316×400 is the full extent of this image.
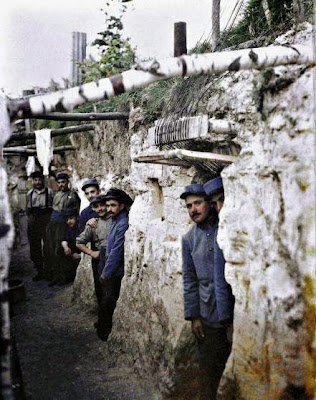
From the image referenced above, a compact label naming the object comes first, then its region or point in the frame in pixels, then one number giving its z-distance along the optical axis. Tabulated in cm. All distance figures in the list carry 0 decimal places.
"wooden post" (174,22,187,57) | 485
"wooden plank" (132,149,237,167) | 287
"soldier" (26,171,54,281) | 838
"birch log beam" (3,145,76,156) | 767
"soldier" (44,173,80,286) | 770
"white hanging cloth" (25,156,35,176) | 996
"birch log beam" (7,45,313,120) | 226
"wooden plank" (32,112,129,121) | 452
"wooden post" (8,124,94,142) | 515
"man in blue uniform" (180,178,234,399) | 334
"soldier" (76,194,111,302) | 560
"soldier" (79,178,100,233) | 634
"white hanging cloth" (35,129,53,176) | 552
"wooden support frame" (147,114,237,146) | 294
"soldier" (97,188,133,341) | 518
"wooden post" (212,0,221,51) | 440
